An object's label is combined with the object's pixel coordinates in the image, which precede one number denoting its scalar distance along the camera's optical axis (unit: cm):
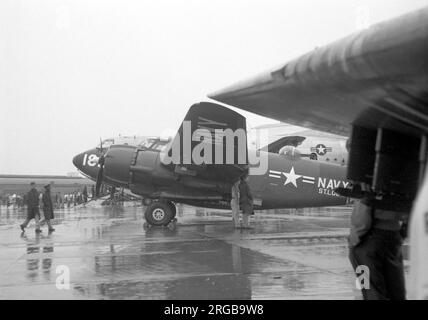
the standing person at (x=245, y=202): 1332
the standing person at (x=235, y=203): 1388
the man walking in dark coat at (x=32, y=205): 1383
